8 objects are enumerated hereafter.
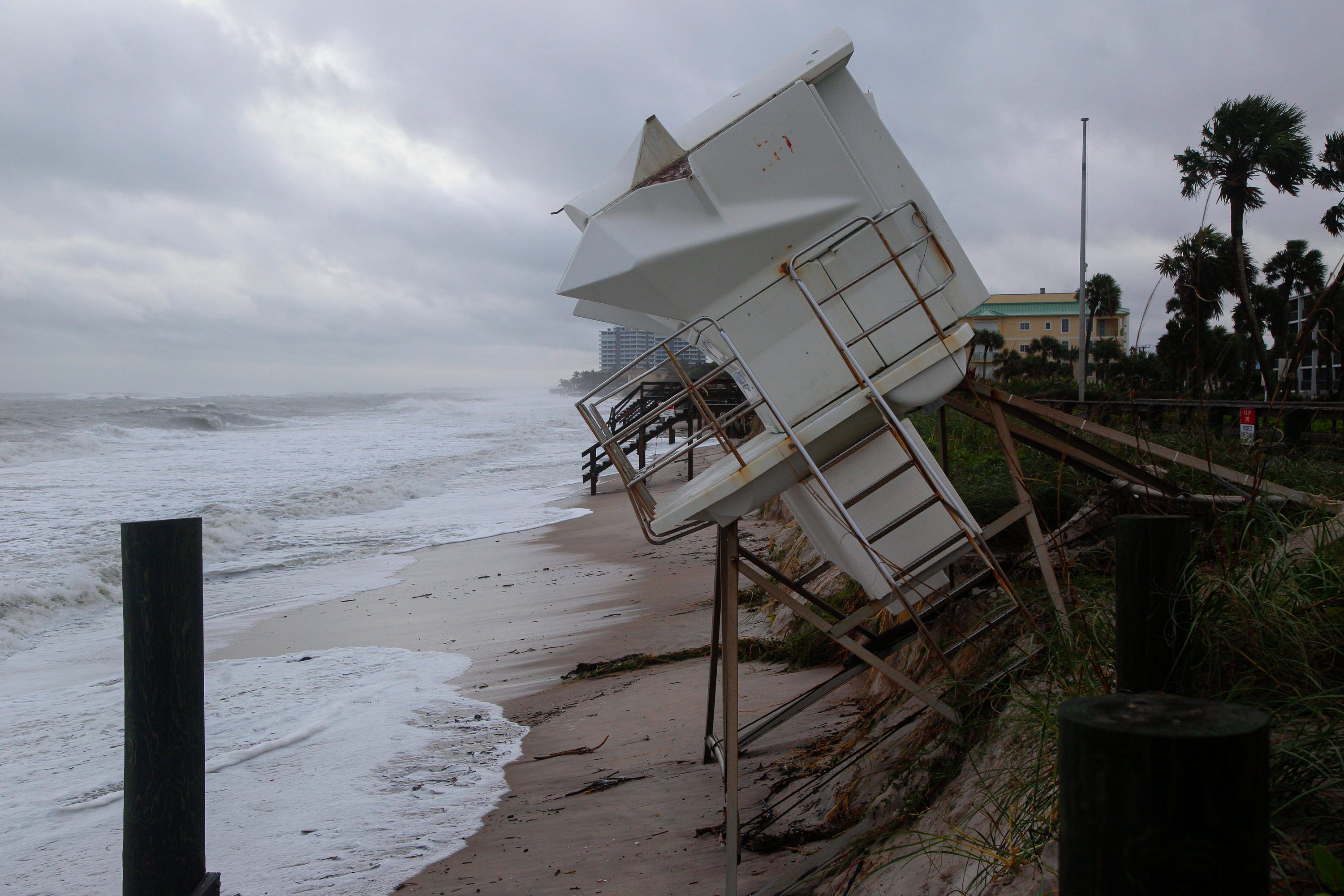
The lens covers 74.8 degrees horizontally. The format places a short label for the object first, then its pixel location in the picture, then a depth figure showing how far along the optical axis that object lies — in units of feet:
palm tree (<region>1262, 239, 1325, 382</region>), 179.11
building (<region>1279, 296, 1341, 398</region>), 179.03
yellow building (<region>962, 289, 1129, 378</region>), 314.14
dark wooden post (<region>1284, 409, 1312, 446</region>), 34.60
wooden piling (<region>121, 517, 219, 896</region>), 10.69
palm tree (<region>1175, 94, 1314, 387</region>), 96.94
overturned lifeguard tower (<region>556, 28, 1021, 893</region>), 13.99
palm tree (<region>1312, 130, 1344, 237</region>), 74.69
